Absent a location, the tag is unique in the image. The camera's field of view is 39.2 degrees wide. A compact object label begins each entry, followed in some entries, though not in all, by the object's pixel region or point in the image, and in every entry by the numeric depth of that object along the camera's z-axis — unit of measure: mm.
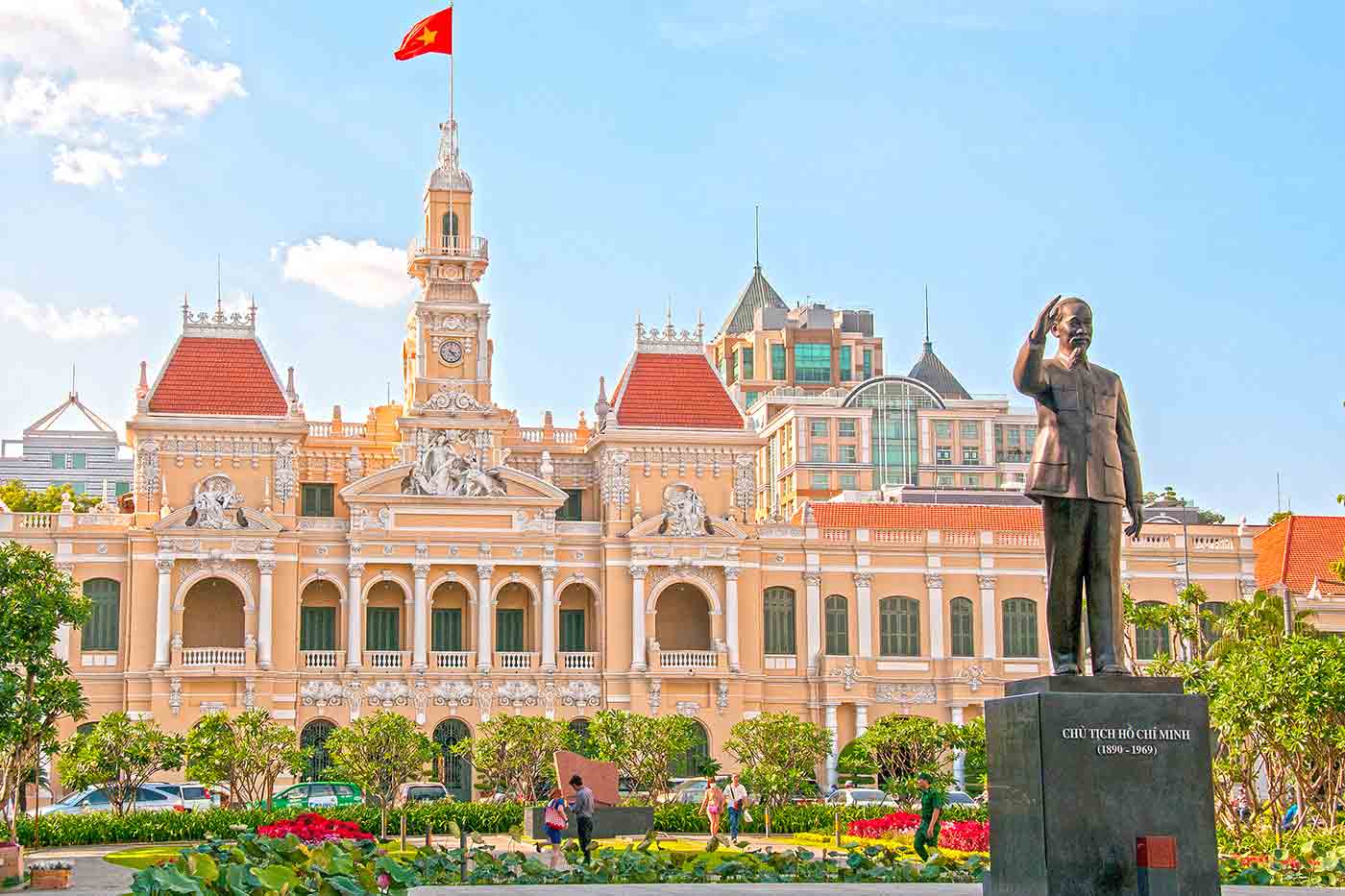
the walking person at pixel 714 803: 39562
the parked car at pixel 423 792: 49438
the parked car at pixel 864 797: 47116
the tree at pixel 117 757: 43688
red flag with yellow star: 56438
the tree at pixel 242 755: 45062
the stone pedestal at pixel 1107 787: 15172
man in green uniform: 26766
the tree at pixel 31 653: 30547
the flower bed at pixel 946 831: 32906
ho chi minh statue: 16328
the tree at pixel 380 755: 43938
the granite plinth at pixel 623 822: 37656
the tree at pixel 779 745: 48031
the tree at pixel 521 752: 47562
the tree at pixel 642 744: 48312
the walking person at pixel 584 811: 29534
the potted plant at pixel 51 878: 26078
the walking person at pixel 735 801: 40219
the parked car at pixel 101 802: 44594
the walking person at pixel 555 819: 31375
